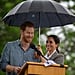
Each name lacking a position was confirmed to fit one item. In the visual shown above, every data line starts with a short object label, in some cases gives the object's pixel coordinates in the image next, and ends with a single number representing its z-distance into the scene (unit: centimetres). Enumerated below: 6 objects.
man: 1026
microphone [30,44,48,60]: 1038
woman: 1084
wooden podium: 947
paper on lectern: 964
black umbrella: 1150
